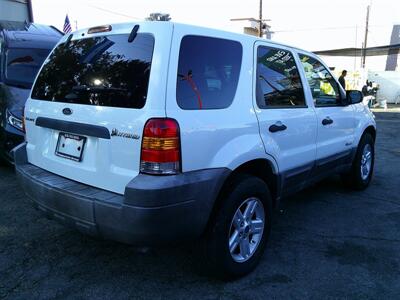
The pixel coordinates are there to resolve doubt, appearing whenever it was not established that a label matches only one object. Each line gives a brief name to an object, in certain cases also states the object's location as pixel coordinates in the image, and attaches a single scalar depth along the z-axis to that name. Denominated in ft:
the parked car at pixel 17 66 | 18.49
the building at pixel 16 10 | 32.55
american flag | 49.04
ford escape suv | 8.41
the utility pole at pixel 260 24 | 86.84
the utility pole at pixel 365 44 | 95.40
